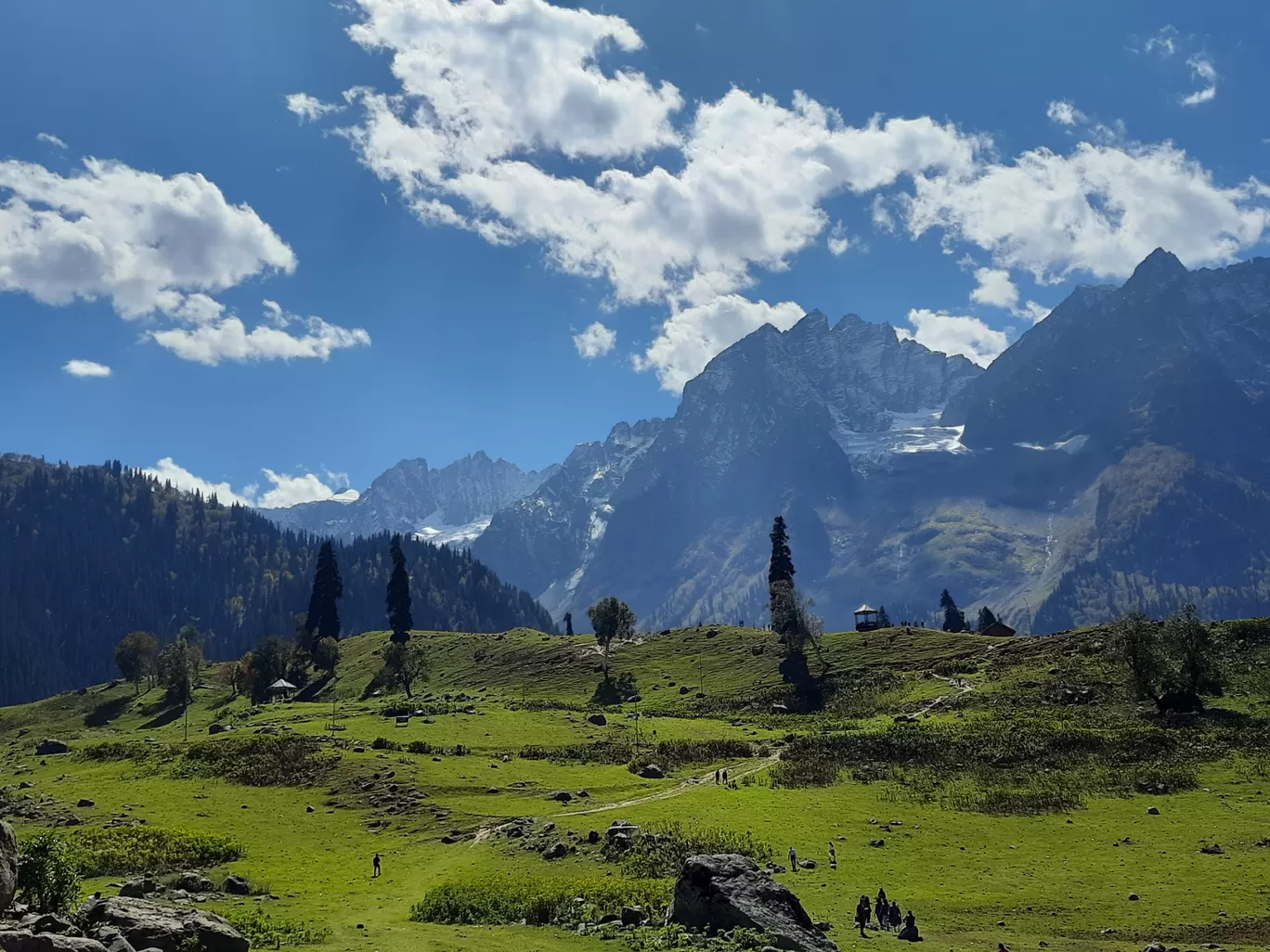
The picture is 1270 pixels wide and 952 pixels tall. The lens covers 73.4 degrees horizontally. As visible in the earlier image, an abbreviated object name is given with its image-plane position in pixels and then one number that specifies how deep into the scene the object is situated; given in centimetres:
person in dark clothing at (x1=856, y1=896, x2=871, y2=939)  3531
